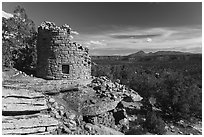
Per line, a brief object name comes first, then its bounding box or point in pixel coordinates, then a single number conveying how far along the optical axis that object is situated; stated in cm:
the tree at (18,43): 1835
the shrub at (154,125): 1464
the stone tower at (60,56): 1377
